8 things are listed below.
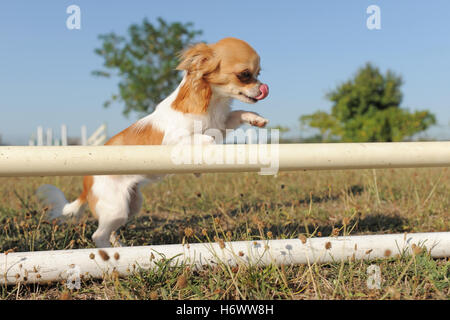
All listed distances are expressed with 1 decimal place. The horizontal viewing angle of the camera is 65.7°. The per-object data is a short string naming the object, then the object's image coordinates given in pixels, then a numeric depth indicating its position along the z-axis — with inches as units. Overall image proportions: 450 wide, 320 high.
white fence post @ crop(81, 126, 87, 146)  773.5
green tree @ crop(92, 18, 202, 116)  585.6
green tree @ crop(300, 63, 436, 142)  905.5
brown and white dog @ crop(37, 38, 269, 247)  110.6
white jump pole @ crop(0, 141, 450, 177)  66.3
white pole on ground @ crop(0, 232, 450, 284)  81.0
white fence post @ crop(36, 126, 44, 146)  758.8
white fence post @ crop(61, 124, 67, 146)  726.5
